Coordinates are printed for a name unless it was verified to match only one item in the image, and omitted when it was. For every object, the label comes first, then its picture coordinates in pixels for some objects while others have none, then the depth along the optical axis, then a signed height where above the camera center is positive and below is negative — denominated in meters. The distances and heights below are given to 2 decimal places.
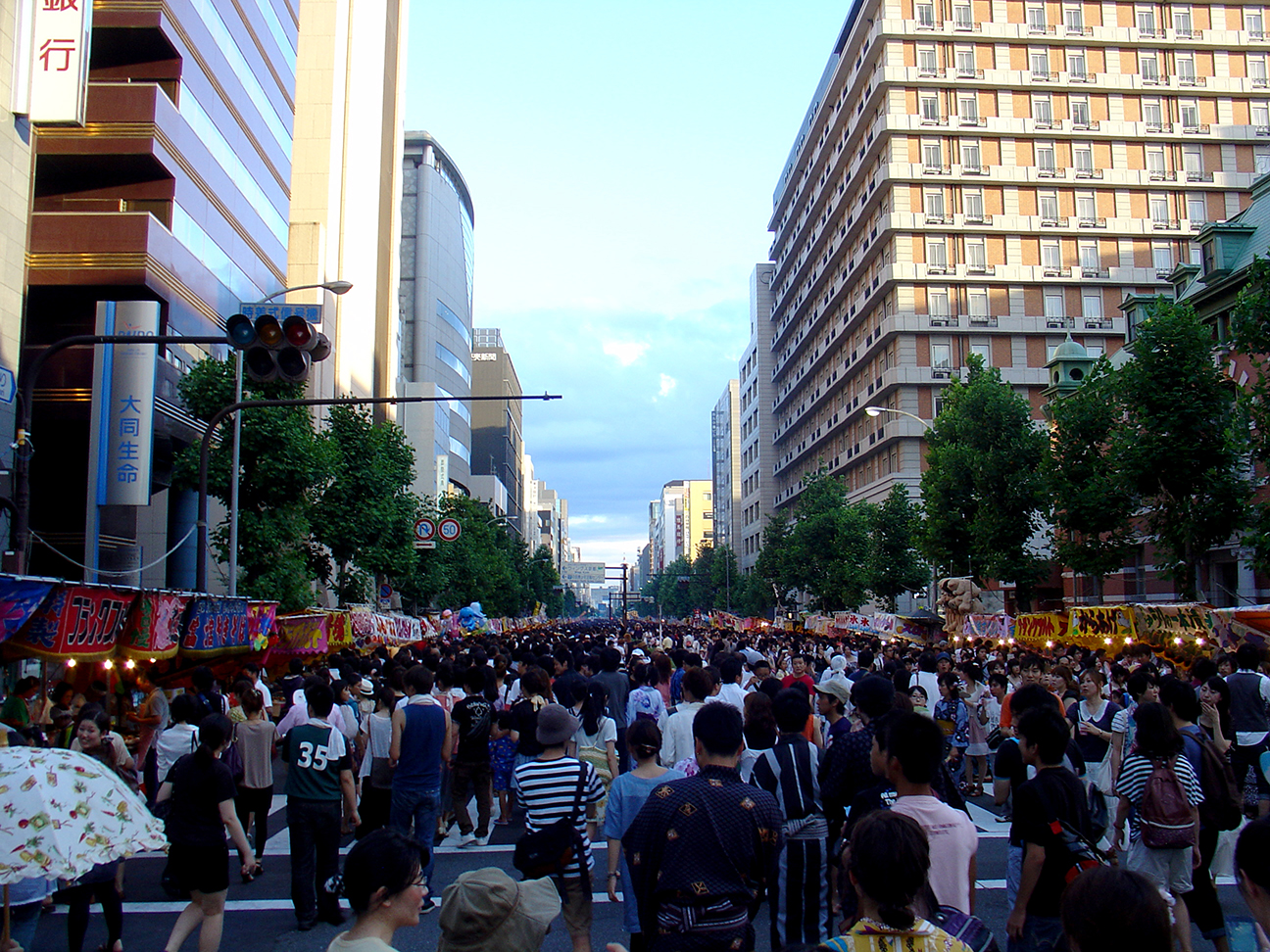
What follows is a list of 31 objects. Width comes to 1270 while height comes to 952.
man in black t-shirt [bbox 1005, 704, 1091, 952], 4.76 -1.12
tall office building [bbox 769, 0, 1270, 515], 55.19 +23.44
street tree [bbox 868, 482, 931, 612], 48.91 +2.11
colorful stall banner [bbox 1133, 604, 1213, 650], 18.45 -0.58
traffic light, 8.84 +2.17
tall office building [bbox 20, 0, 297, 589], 24.45 +8.67
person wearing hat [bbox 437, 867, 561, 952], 3.45 -1.08
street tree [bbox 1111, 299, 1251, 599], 26.91 +4.17
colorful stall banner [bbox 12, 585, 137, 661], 9.70 -0.28
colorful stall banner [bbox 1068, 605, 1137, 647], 21.16 -0.65
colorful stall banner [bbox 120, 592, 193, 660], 11.64 -0.36
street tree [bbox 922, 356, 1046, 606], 37.38 +4.13
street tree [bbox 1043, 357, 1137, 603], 30.34 +3.63
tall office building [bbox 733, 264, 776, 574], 92.25 +16.54
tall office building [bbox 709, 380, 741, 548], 131.50 +17.48
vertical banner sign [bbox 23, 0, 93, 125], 20.70 +10.77
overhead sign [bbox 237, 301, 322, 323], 31.46 +9.23
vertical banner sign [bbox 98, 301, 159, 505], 23.27 +3.88
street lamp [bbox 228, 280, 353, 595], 18.02 +3.15
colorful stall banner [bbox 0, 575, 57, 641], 8.88 -0.05
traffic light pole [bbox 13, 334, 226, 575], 10.60 +1.47
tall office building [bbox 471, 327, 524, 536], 119.75 +19.88
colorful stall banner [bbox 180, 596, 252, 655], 13.44 -0.44
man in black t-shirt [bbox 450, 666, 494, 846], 10.50 -1.62
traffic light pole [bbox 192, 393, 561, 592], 17.08 +1.27
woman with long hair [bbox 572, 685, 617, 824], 8.54 -1.32
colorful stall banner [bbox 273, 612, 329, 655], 18.83 -0.73
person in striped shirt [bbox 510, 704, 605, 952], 5.84 -1.16
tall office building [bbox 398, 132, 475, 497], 90.62 +27.88
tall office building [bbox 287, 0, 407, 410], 47.97 +21.07
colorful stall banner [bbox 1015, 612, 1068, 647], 23.94 -0.83
